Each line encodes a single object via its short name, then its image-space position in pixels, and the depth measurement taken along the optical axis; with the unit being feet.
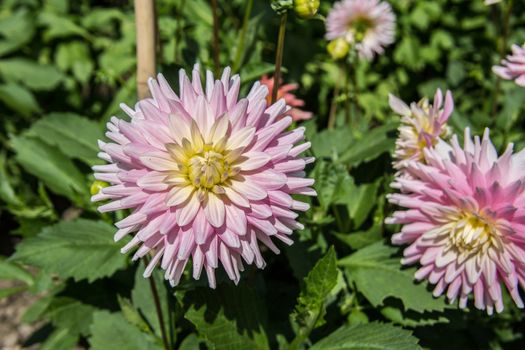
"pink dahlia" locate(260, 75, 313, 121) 2.74
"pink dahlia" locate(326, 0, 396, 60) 3.13
